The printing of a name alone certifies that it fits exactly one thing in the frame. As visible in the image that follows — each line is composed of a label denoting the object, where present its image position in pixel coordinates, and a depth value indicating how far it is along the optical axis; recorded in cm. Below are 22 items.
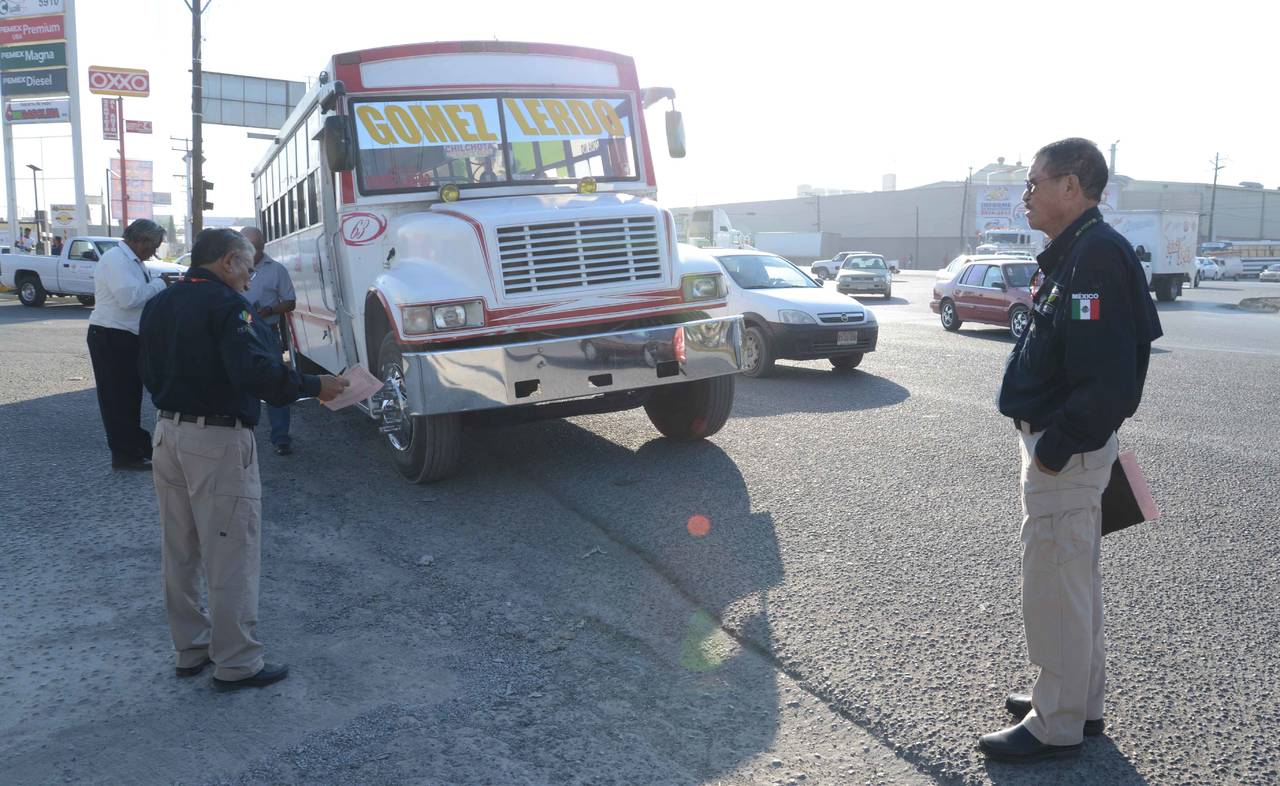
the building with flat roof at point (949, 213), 9200
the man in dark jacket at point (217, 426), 403
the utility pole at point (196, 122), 2842
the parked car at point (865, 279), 3462
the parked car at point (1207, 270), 5375
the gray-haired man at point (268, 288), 901
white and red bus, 679
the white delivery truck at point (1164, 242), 3114
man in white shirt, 749
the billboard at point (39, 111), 3959
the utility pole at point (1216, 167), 9644
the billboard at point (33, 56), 3912
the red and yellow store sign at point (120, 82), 4791
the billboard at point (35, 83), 3925
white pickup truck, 2645
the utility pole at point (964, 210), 8831
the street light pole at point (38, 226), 5402
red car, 1894
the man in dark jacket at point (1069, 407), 314
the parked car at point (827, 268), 5006
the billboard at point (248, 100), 3824
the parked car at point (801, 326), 1273
